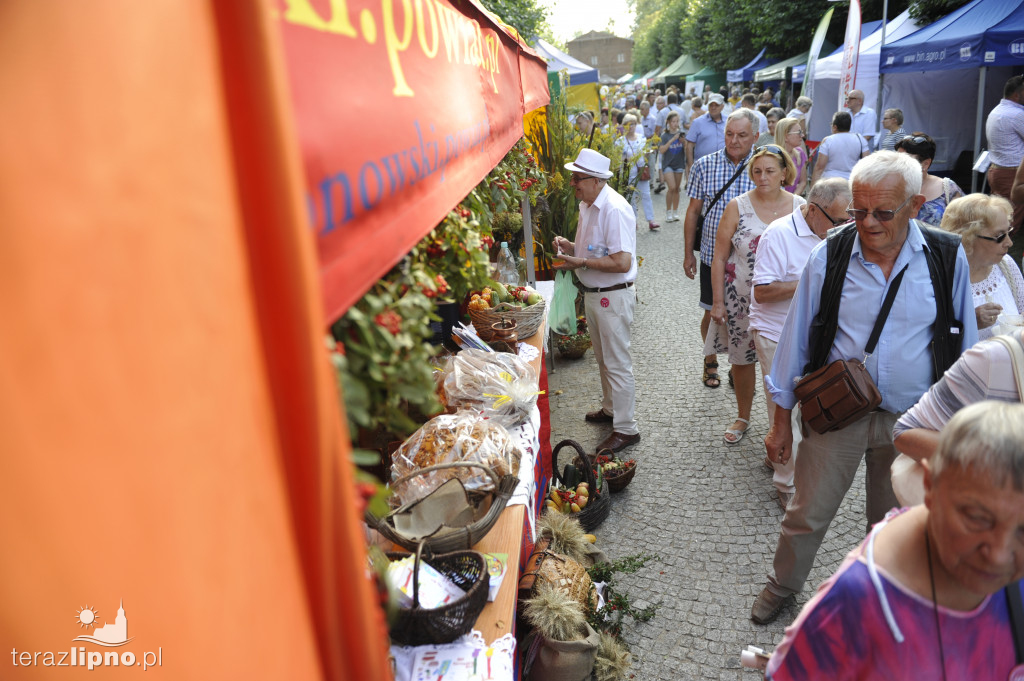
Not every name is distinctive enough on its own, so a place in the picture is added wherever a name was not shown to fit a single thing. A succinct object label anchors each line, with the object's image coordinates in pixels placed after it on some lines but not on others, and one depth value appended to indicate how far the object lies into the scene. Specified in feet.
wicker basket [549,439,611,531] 12.62
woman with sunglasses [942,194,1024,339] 9.98
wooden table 6.53
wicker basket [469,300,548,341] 12.21
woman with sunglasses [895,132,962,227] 14.61
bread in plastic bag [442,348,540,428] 9.61
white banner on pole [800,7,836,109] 45.75
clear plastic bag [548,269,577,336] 19.52
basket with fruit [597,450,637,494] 14.12
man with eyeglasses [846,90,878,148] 31.84
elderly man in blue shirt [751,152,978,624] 8.04
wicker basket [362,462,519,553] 6.72
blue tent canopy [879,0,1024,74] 30.27
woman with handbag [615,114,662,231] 34.06
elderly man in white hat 14.97
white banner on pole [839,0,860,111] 32.32
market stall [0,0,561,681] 1.83
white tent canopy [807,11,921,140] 35.73
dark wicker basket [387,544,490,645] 5.95
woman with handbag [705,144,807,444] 13.52
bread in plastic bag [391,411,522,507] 7.34
